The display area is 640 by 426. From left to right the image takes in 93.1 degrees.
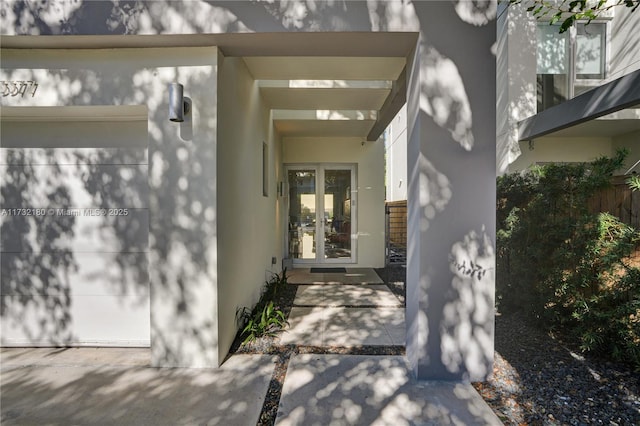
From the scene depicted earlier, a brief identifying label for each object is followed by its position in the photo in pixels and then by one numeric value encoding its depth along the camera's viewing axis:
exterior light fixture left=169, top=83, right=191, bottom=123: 2.63
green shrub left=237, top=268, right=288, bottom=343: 3.34
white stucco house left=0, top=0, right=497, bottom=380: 2.58
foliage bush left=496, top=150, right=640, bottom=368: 2.63
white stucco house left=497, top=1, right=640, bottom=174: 5.80
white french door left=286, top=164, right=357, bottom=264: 7.31
